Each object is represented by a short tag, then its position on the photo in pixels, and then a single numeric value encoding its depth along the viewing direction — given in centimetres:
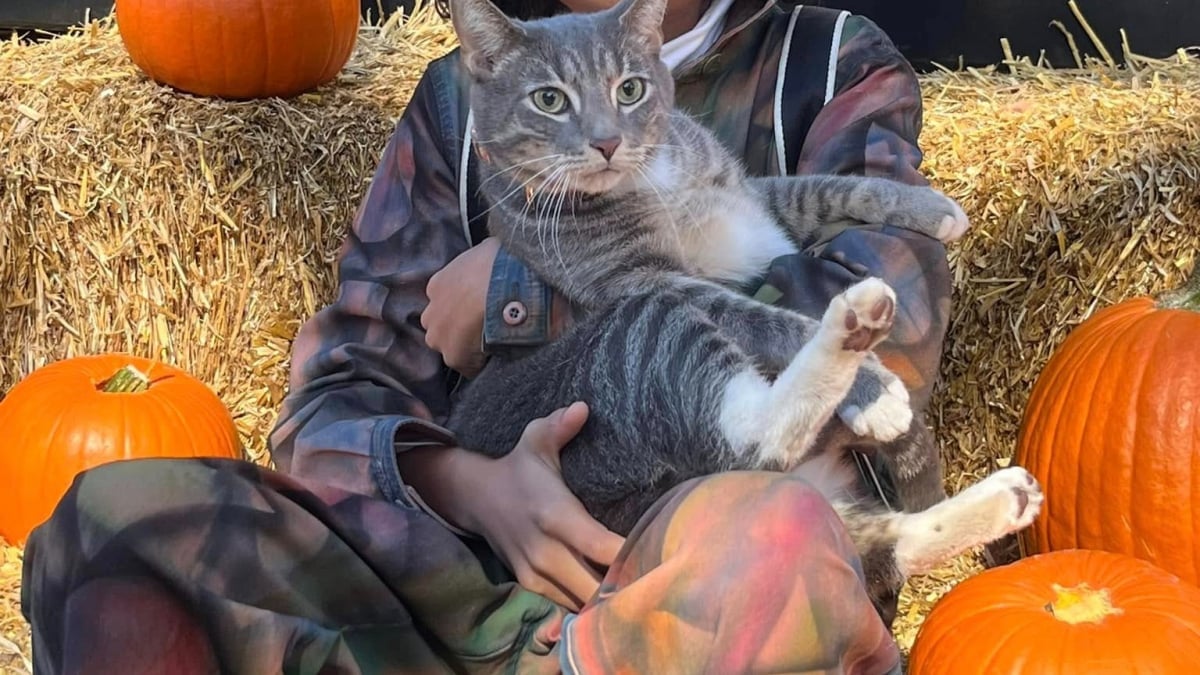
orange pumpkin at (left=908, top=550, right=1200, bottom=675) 165
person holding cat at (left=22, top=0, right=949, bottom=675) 121
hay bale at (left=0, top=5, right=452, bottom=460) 269
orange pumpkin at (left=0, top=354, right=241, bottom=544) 247
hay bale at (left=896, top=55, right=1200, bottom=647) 238
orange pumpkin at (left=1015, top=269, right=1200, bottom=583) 199
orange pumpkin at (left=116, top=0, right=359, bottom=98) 272
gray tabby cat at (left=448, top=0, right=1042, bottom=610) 145
